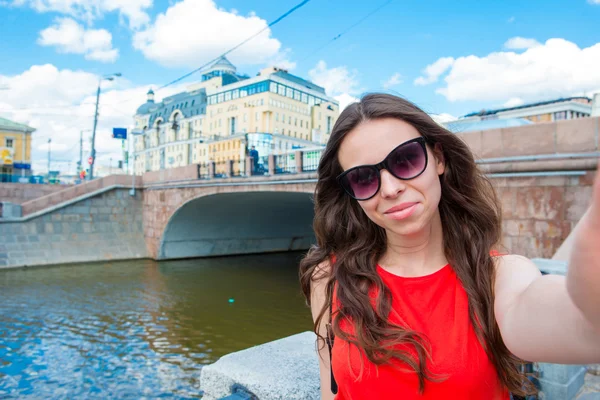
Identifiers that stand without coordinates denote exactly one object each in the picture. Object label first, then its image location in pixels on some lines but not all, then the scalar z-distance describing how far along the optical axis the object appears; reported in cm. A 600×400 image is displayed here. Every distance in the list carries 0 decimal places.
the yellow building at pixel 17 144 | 3772
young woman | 115
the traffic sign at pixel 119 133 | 2302
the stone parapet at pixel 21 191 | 2212
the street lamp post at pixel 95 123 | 2462
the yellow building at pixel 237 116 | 5300
